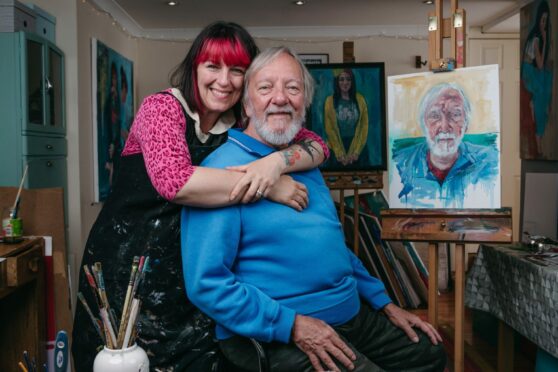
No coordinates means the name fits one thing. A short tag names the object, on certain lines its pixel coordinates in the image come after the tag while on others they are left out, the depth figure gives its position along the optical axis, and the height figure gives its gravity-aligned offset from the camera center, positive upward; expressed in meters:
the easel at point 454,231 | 2.47 -0.30
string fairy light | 6.27 +1.27
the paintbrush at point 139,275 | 1.16 -0.22
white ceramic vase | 1.08 -0.36
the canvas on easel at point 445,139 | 2.54 +0.09
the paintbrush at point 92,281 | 1.15 -0.23
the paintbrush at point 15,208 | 2.67 -0.21
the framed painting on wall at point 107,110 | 4.66 +0.43
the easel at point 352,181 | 4.89 -0.17
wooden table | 2.56 -0.68
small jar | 2.62 -0.29
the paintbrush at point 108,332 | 1.11 -0.32
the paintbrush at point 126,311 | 1.12 -0.28
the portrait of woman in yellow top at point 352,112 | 5.13 +0.43
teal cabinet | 3.29 +0.30
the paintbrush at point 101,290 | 1.14 -0.25
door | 6.36 +0.77
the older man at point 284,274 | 1.56 -0.31
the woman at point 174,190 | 1.55 -0.08
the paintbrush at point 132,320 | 1.12 -0.30
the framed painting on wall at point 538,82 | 4.14 +0.56
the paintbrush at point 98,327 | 1.15 -0.32
